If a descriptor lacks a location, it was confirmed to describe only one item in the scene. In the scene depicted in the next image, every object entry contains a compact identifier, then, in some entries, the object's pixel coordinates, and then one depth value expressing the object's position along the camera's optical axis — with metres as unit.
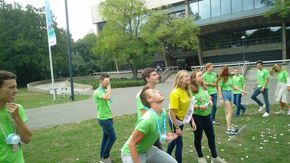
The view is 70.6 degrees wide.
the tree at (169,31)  26.57
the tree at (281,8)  17.11
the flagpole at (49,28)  14.00
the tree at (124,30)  26.37
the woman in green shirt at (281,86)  6.98
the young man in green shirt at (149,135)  2.27
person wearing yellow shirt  3.45
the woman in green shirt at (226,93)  5.31
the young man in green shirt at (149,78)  3.19
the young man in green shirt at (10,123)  1.89
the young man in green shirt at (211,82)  6.10
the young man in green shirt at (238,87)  6.99
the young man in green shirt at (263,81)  7.04
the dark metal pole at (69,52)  14.54
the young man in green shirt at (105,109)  4.05
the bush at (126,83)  22.57
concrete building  28.32
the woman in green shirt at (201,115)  3.79
